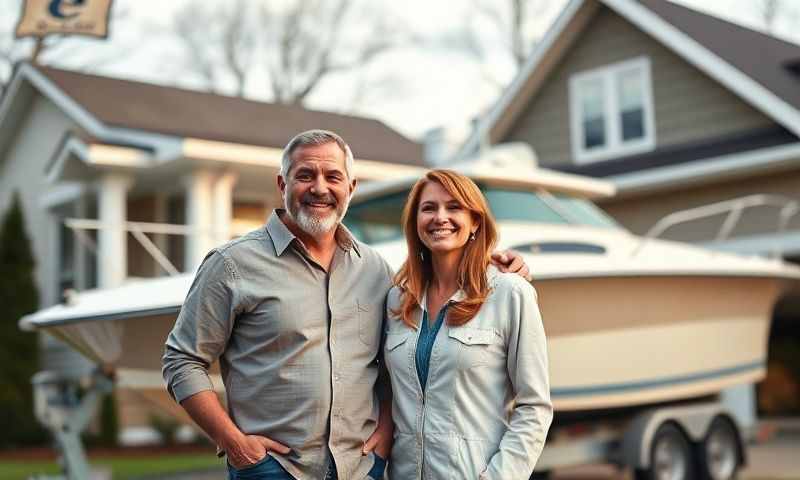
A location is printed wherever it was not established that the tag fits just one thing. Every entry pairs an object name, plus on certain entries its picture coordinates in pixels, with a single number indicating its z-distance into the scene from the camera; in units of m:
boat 6.36
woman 2.83
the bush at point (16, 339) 14.09
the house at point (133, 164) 12.95
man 2.76
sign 9.13
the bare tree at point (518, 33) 27.56
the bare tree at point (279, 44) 31.42
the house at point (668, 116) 11.56
